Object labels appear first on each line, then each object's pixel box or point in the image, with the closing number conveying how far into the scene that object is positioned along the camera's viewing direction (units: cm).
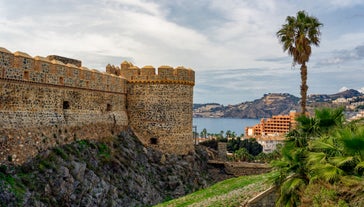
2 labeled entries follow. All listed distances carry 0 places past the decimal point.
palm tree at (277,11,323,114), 1970
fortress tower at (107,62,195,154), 2541
